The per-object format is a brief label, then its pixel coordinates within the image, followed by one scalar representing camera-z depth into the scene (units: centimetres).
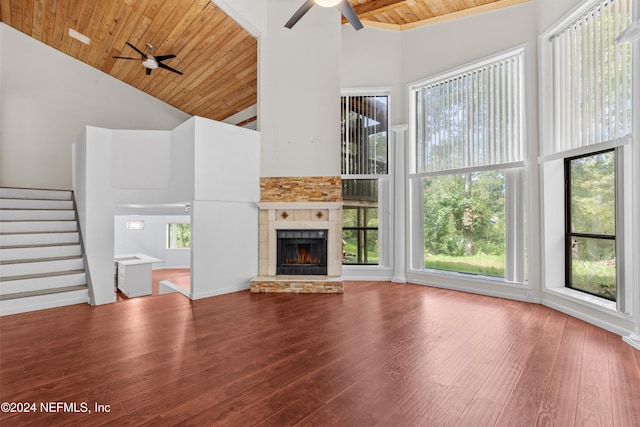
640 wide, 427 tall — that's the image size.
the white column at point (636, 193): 277
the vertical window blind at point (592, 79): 315
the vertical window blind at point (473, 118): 434
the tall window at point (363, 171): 553
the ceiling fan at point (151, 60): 519
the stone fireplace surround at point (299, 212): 486
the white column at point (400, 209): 533
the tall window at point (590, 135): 315
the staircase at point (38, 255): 367
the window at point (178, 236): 941
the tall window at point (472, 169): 434
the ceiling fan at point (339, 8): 318
